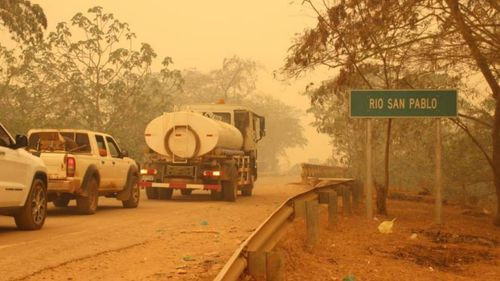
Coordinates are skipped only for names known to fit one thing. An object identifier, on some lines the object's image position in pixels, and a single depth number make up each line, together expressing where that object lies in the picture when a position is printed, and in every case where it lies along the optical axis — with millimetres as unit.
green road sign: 14453
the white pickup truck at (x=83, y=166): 14836
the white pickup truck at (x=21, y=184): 10930
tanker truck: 21547
